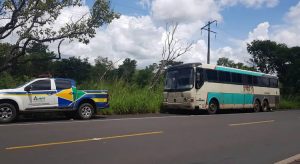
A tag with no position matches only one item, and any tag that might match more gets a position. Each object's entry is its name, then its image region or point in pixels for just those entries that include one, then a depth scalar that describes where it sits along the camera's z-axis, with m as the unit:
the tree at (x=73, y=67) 35.00
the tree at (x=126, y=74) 14.53
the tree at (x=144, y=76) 15.68
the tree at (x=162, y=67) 16.09
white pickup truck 8.46
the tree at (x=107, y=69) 13.68
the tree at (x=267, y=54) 33.08
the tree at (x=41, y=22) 12.07
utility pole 22.05
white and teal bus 12.53
